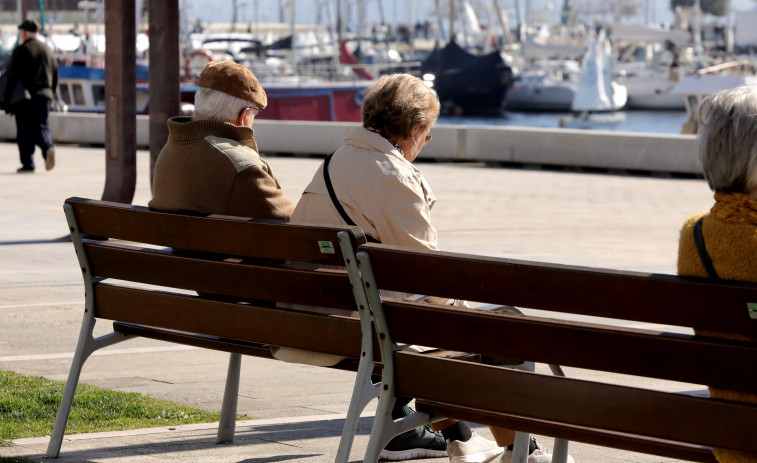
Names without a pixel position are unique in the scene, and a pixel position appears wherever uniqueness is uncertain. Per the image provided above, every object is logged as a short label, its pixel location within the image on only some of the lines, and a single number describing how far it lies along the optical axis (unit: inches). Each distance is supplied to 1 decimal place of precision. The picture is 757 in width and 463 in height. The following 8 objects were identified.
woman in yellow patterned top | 253.6
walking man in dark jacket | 1307.5
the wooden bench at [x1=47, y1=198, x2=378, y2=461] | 323.6
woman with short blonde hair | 346.8
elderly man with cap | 364.9
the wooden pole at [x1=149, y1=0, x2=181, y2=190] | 848.2
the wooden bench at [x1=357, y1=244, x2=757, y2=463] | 253.8
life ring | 3309.7
